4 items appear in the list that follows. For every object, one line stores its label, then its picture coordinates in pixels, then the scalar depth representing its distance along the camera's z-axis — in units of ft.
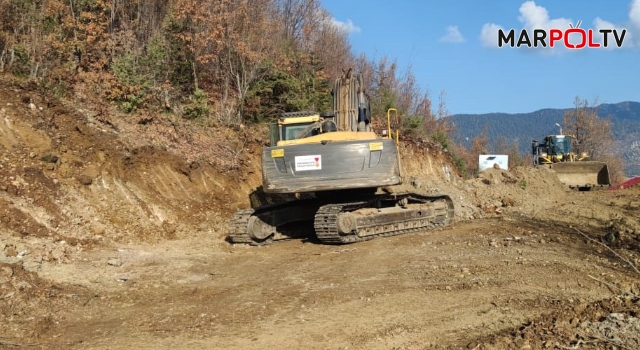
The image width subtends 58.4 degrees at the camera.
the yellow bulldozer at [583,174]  71.72
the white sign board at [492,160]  107.40
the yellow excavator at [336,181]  32.37
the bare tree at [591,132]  164.35
